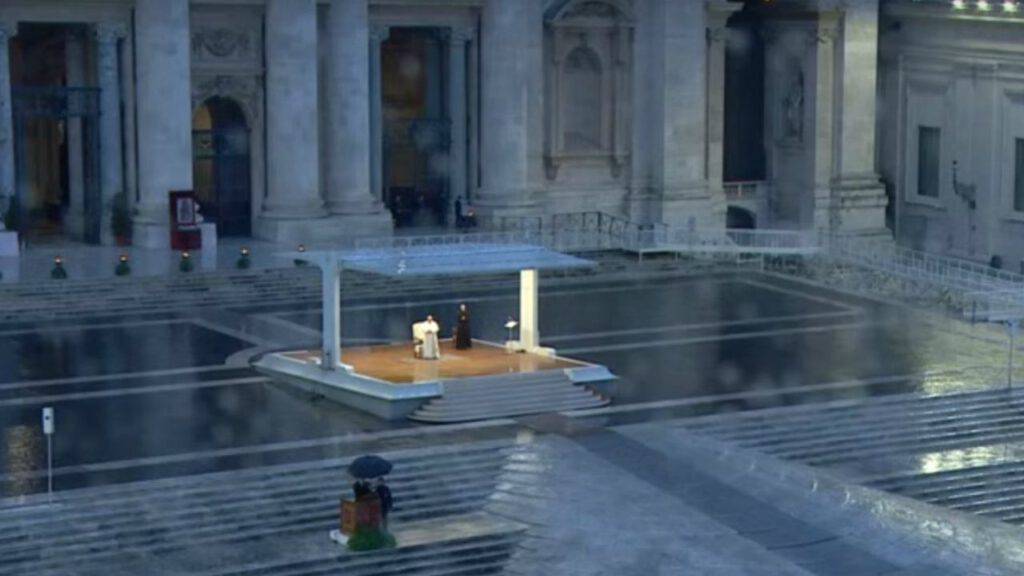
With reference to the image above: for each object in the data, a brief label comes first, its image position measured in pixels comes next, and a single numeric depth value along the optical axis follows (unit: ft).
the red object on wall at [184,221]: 227.81
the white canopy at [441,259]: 171.53
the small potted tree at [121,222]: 232.12
